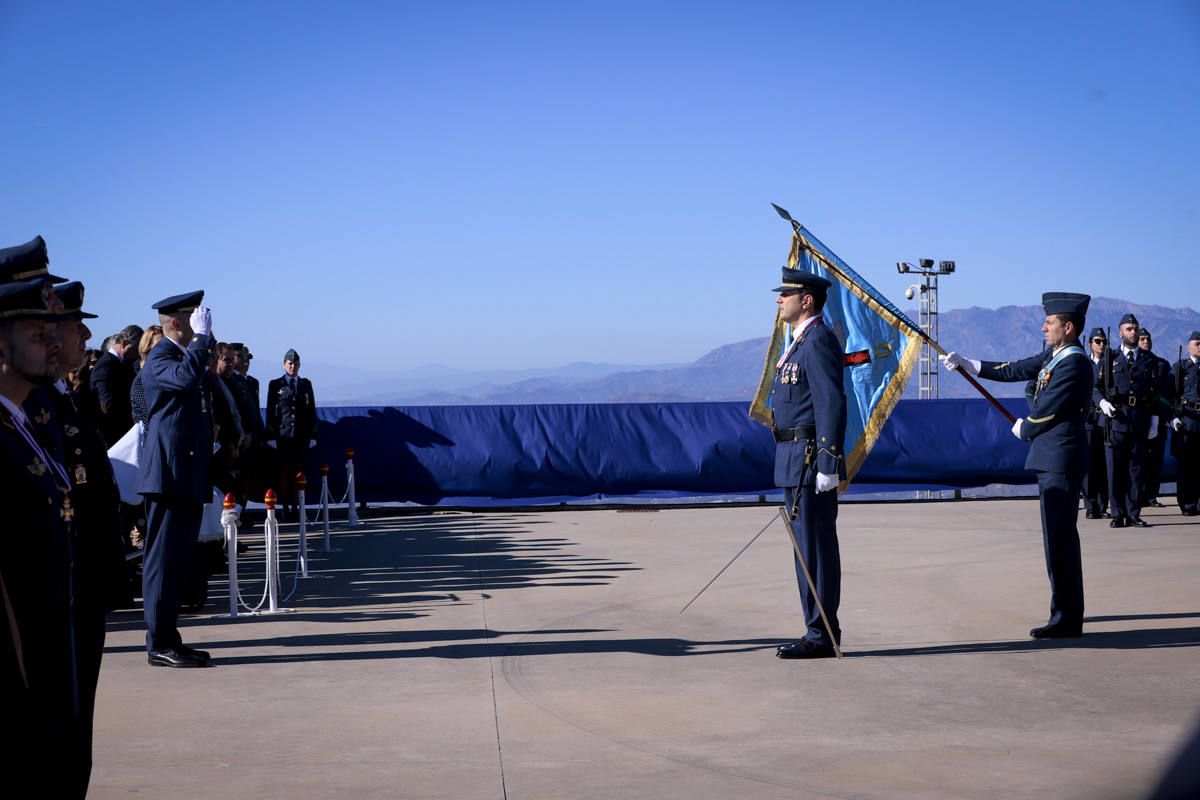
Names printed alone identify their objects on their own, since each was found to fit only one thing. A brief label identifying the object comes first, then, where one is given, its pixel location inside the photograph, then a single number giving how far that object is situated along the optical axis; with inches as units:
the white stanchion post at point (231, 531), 324.4
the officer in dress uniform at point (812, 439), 269.4
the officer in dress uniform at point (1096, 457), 557.3
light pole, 1352.1
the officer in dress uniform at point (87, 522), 150.8
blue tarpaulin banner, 681.6
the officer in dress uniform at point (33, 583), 128.2
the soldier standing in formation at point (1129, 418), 541.6
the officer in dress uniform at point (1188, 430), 592.1
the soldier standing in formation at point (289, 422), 624.1
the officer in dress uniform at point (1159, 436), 572.1
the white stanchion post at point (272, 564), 335.9
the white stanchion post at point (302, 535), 399.2
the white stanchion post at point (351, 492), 586.6
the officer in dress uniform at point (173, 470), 266.2
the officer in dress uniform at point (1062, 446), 295.1
